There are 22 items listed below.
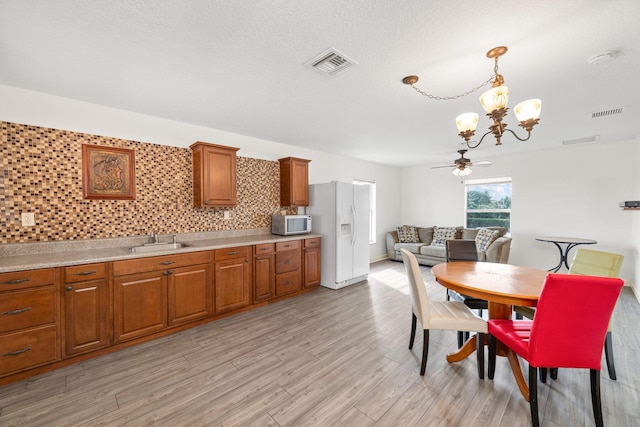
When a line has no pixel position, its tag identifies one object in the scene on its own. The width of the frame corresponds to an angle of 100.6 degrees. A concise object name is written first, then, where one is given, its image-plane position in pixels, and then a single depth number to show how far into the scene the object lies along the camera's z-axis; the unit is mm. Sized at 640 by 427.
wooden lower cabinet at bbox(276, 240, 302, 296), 3873
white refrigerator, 4395
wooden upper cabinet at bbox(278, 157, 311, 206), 4398
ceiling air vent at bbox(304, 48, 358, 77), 1978
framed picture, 2828
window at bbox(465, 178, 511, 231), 5805
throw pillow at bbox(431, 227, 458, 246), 6066
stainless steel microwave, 4145
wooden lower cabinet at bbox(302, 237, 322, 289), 4250
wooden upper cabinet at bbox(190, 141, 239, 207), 3398
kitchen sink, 2852
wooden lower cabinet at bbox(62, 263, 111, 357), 2287
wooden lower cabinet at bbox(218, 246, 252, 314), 3221
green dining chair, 2121
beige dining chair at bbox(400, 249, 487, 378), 2115
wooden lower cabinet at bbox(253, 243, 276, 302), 3592
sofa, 5004
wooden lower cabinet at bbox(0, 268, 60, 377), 2033
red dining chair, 1521
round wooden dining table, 1905
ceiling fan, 3969
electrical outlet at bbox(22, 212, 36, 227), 2504
